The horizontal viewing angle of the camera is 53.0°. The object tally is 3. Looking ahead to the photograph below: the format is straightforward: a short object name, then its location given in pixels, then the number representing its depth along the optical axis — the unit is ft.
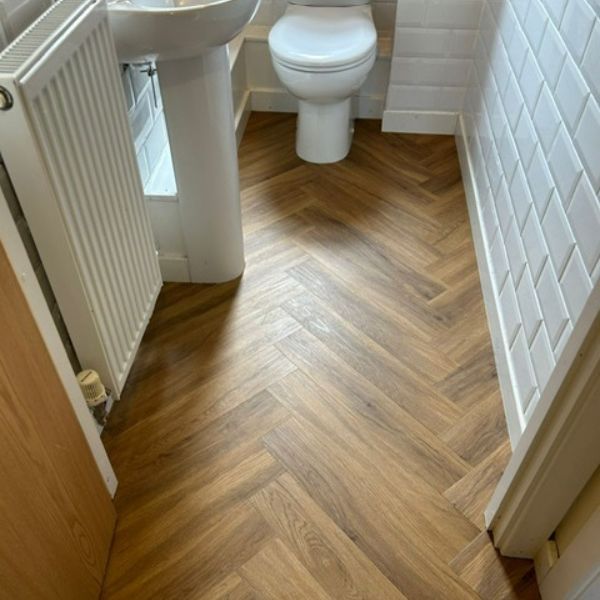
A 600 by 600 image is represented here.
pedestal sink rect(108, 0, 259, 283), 4.13
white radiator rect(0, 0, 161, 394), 3.15
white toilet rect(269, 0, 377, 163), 6.68
